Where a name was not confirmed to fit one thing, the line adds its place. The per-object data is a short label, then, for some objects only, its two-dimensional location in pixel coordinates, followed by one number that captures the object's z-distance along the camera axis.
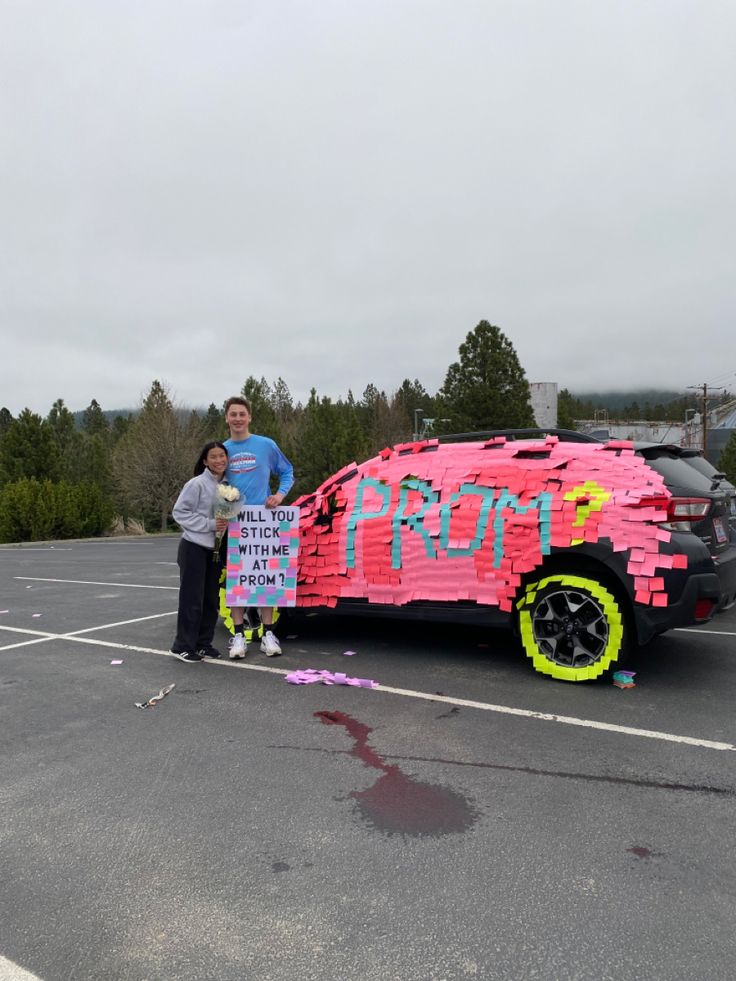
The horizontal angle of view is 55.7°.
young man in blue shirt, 5.62
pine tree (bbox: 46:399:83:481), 45.59
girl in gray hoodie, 5.48
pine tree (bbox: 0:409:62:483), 30.55
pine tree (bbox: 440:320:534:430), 32.38
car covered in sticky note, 4.40
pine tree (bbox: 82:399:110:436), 78.26
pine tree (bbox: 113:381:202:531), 32.00
